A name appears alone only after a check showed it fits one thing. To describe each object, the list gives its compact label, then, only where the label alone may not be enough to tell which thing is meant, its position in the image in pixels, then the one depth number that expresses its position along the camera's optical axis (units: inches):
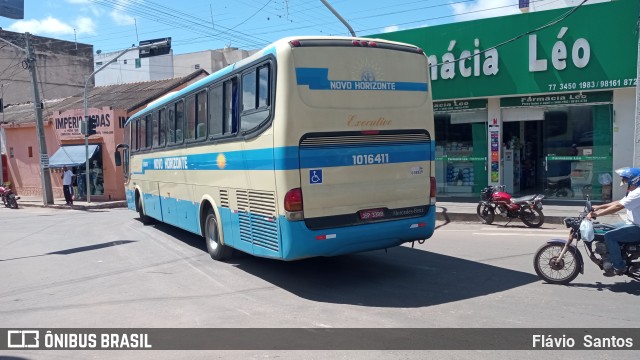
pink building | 1085.1
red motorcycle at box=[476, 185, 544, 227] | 519.8
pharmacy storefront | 619.5
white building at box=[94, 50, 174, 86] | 2058.3
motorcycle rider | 265.6
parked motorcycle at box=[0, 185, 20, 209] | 994.1
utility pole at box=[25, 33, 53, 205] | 960.9
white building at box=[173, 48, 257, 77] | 2266.2
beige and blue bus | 274.4
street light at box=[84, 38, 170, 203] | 845.8
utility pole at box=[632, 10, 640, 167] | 493.0
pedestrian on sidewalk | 986.1
